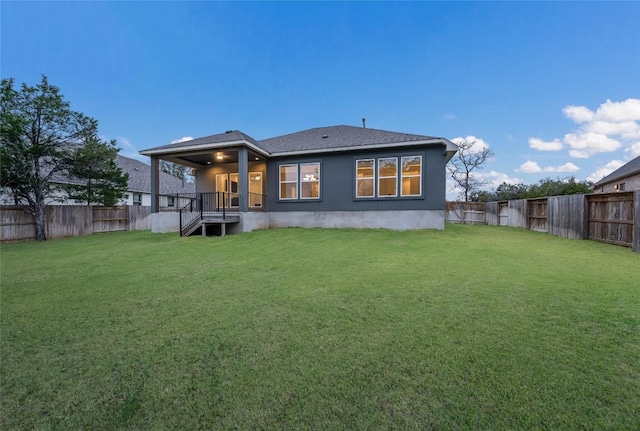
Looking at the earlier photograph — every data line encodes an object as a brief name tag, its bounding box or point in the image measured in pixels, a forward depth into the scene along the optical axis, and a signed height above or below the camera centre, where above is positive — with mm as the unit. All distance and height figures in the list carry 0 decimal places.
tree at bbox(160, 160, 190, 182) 34731 +5142
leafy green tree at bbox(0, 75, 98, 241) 9945 +2839
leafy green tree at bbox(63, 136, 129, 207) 12070 +1660
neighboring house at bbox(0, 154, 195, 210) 20344 +2088
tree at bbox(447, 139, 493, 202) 26750 +4379
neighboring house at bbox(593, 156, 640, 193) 17266 +1954
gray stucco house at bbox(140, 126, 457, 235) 10703 +1186
